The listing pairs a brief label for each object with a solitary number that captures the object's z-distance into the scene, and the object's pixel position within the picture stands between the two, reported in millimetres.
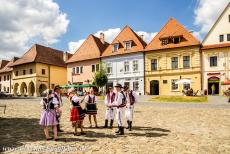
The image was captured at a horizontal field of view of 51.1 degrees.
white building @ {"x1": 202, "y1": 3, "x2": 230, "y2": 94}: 33188
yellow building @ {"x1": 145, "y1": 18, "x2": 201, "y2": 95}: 34844
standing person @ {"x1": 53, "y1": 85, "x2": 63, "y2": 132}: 9077
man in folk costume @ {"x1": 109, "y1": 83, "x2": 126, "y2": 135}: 9266
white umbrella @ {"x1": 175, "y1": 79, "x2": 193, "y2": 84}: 31334
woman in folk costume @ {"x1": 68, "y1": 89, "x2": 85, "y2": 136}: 8781
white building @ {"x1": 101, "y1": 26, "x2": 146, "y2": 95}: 39062
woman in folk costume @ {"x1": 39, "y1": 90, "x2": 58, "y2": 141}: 7902
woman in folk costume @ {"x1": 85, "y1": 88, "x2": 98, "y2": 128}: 10414
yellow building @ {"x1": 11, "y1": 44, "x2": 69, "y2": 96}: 47875
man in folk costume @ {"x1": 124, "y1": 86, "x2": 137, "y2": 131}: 10053
